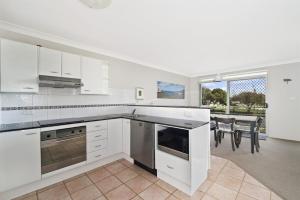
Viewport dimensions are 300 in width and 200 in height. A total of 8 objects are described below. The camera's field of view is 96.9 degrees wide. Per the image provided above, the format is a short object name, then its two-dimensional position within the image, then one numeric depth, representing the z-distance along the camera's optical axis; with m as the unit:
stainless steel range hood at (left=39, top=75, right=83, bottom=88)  2.12
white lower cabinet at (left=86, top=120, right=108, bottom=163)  2.31
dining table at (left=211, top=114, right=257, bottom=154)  2.94
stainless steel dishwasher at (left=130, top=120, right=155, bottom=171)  2.15
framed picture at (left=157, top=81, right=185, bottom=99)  4.86
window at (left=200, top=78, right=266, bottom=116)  4.60
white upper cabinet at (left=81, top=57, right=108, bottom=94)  2.62
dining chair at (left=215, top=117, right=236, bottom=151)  3.11
